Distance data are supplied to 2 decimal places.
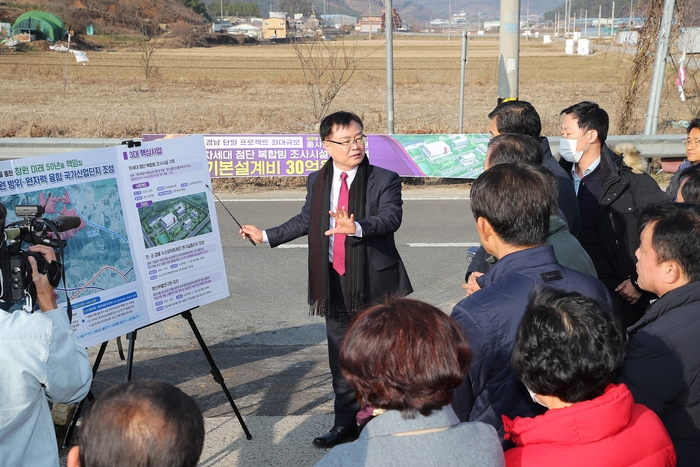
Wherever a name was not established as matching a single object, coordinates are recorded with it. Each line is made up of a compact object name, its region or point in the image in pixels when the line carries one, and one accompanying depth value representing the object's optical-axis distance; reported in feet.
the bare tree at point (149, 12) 190.80
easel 13.09
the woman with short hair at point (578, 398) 6.58
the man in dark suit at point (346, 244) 13.84
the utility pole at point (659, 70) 39.37
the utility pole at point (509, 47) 38.27
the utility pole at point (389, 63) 42.10
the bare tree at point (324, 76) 57.52
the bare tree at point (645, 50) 44.68
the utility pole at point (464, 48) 40.70
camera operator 7.04
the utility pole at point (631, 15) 46.67
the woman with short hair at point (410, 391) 5.82
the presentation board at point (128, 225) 12.08
